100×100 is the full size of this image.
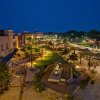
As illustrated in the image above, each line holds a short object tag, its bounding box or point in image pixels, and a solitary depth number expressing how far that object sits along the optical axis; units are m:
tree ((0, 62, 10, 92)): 10.14
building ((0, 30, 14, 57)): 17.74
